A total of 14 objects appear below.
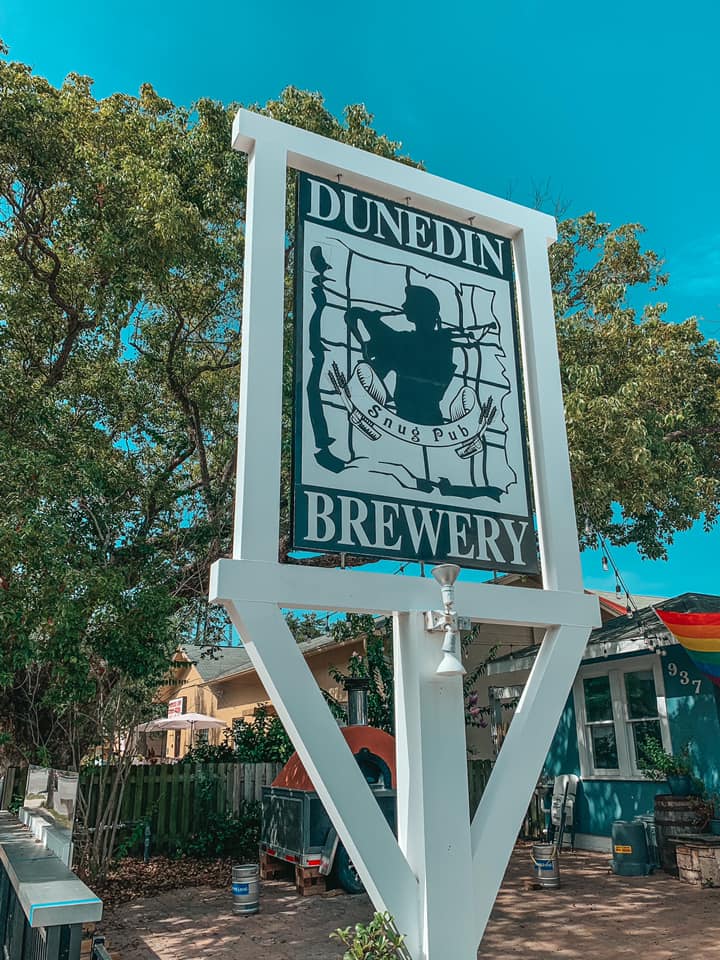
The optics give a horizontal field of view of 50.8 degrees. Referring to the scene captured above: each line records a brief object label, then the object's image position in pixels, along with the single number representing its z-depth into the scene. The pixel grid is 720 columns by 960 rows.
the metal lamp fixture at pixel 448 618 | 4.20
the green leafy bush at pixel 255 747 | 12.38
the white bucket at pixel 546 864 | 8.26
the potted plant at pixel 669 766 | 9.20
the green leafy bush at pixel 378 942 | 3.79
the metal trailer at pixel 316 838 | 8.38
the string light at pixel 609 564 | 11.86
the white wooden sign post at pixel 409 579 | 3.94
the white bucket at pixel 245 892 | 7.42
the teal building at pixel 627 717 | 9.52
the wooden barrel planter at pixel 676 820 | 8.84
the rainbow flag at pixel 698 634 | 8.30
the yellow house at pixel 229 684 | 16.29
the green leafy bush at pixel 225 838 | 10.80
